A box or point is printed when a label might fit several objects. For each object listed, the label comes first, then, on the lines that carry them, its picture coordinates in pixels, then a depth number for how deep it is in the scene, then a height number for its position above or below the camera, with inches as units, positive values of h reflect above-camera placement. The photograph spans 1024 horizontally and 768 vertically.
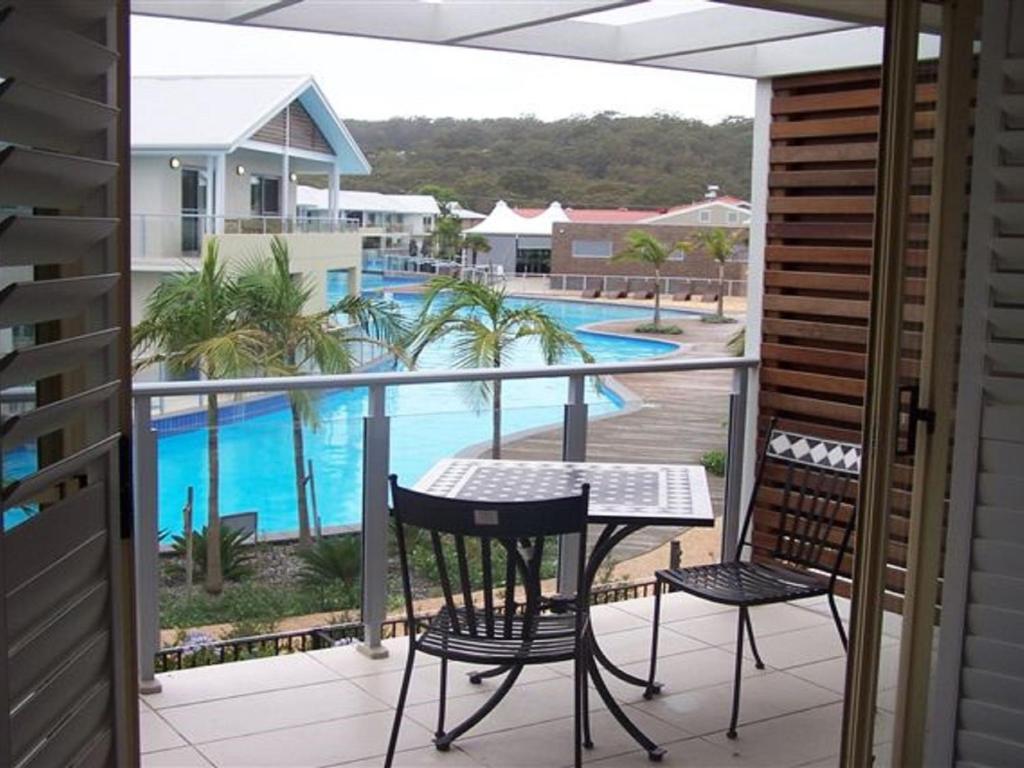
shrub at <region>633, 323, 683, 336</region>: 807.1 -50.8
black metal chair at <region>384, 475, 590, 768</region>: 124.9 -38.3
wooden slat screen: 202.5 +0.0
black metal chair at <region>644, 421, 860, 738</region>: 156.3 -41.3
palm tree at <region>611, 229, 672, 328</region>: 771.4 -0.7
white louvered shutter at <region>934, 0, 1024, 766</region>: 101.7 -16.2
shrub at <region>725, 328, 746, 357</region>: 520.7 -39.1
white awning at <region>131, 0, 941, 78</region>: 180.1 +33.3
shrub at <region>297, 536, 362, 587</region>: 175.6 -44.6
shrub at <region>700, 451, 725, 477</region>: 214.6 -36.0
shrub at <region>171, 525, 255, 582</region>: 166.7 -42.3
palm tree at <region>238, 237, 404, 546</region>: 440.5 -30.3
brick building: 810.2 -10.3
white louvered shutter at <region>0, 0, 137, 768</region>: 54.5 -7.6
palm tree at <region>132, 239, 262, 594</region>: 413.4 -31.9
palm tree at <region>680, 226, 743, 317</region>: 774.5 +6.1
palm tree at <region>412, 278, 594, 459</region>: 431.5 -28.0
